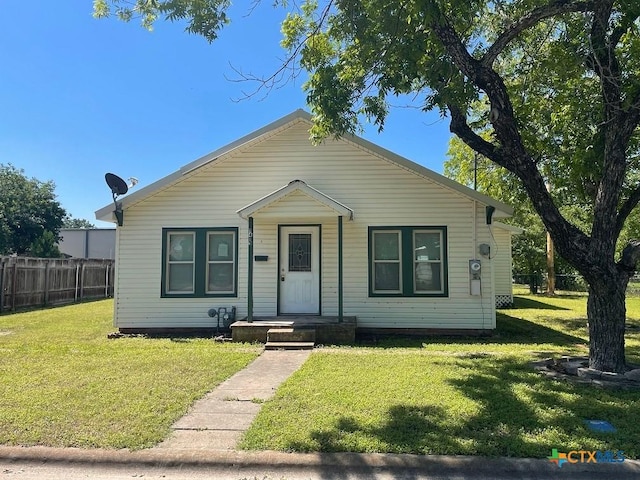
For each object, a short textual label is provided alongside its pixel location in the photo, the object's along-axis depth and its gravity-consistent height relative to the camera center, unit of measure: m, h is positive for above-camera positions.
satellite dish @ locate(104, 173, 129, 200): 10.52 +2.09
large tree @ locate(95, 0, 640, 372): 6.27 +2.84
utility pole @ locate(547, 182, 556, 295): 22.83 +0.21
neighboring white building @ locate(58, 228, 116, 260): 34.91 +2.45
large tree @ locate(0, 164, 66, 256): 31.73 +4.47
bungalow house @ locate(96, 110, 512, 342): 10.41 +0.71
